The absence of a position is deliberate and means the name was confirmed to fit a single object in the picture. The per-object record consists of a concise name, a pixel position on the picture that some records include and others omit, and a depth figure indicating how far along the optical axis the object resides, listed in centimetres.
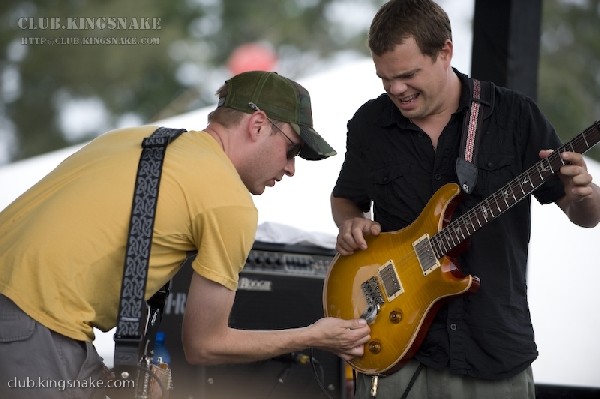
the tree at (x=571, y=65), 3441
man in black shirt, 714
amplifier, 961
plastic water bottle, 955
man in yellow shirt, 606
